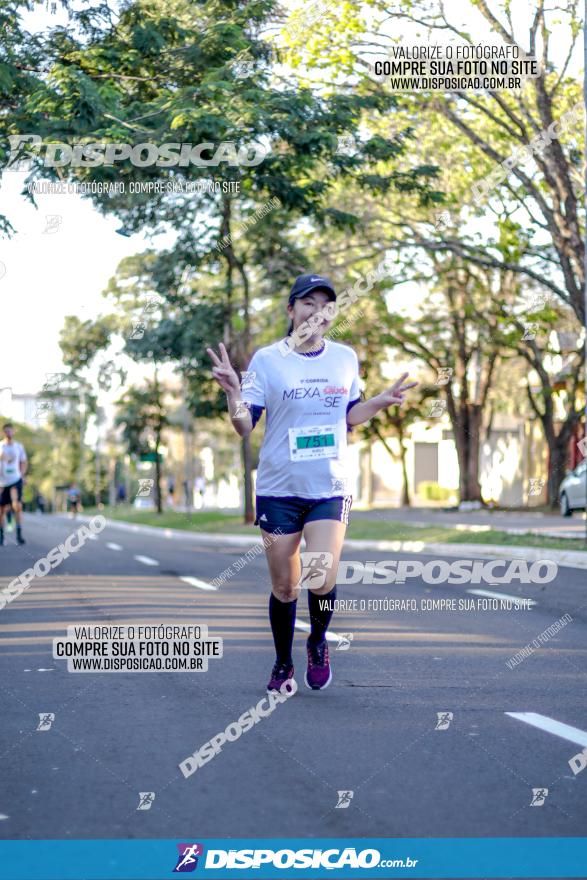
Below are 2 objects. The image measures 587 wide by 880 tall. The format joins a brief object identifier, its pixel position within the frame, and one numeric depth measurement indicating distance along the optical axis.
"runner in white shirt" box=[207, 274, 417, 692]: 6.54
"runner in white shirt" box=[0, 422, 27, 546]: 19.55
